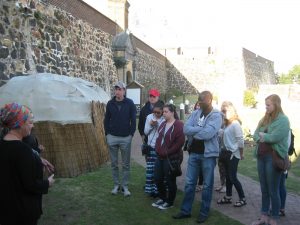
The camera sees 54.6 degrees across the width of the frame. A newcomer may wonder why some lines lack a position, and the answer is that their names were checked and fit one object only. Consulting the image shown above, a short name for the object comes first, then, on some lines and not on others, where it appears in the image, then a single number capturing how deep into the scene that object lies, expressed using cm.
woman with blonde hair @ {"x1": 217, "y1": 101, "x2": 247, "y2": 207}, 469
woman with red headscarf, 235
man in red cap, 515
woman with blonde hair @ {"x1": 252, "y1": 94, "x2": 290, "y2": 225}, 381
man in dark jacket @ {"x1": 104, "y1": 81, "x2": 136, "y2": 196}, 504
